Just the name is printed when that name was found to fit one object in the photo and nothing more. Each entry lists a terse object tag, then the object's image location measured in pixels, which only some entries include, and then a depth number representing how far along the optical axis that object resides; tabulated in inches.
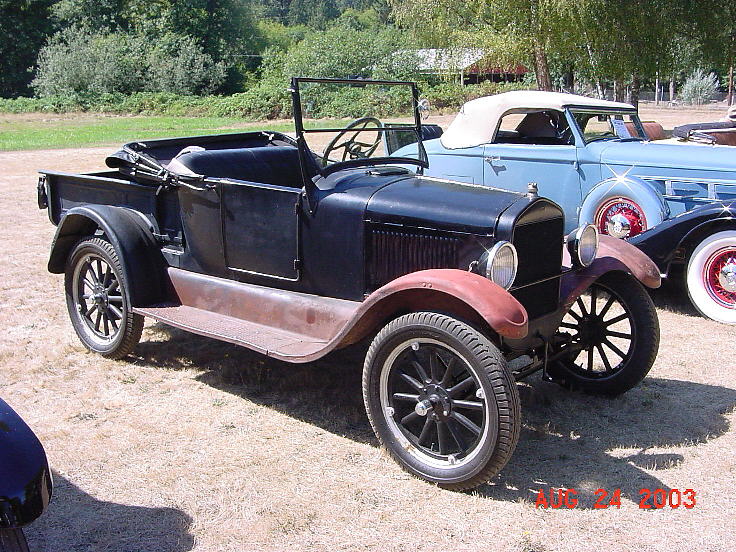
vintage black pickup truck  134.4
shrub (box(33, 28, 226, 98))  1574.8
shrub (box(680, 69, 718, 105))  1667.1
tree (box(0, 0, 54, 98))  1788.9
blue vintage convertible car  234.1
